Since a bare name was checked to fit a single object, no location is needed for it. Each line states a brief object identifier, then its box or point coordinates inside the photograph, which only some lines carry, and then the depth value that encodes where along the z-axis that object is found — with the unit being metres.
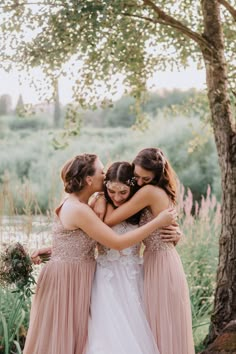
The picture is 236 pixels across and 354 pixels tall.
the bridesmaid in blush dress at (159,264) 4.13
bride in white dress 4.02
